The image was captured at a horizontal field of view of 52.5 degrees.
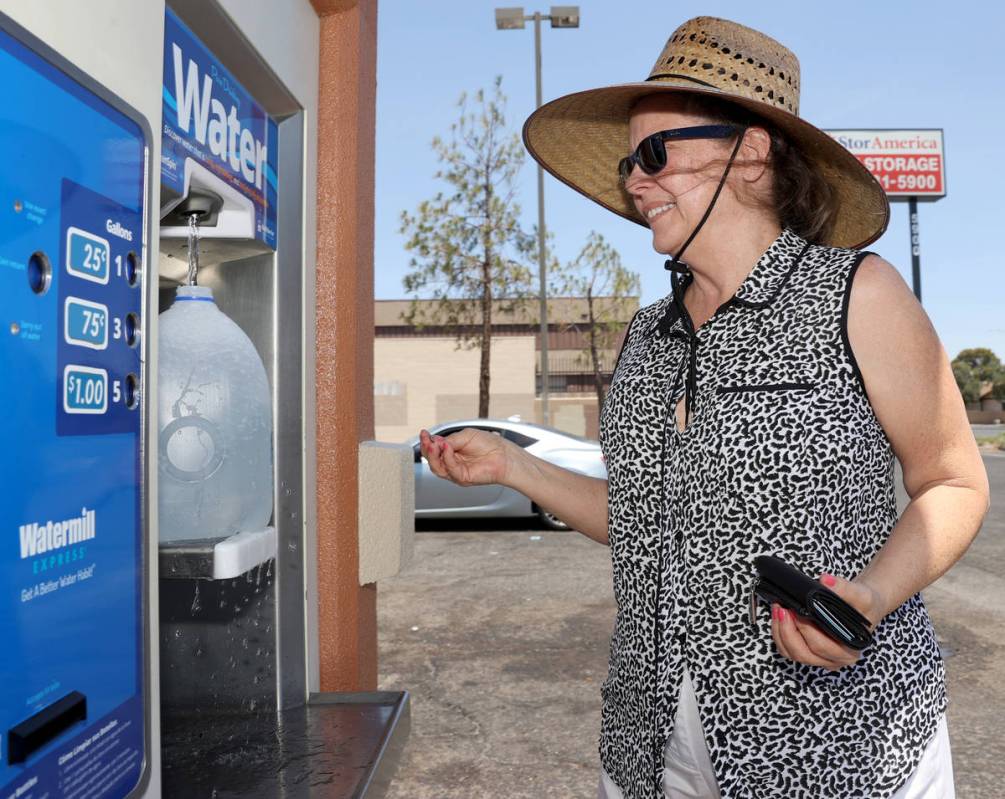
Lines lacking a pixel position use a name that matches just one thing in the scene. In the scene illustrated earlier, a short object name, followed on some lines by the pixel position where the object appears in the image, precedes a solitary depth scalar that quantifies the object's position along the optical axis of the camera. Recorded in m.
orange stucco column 2.69
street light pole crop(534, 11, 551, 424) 19.38
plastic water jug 2.08
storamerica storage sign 29.55
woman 1.64
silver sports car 11.23
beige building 37.16
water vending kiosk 1.26
